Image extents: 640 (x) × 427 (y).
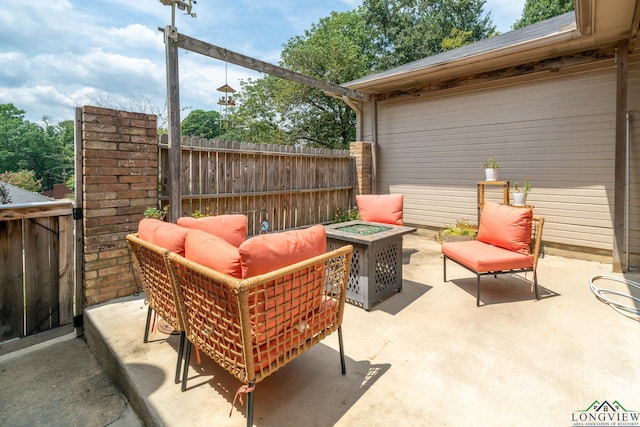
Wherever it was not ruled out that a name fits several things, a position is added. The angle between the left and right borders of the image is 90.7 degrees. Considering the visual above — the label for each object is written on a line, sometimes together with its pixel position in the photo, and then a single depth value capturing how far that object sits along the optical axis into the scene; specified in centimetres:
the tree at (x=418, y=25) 1584
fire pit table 296
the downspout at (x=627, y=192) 420
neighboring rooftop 412
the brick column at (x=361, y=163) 670
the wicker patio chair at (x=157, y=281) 185
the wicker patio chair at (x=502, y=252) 304
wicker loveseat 144
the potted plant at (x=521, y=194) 476
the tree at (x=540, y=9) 1380
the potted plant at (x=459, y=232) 520
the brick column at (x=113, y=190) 284
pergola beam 372
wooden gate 256
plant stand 498
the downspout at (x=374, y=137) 686
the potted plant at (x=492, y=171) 511
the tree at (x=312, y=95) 1435
